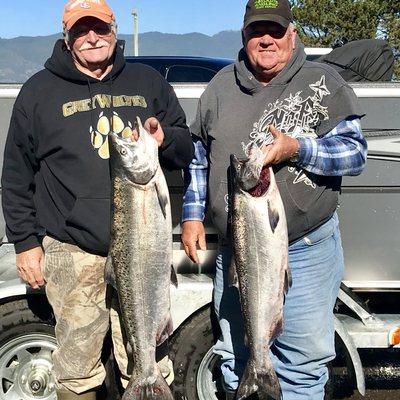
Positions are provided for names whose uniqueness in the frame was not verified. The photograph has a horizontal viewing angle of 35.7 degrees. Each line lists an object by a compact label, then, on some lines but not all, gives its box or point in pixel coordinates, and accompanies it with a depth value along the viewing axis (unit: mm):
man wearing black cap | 3158
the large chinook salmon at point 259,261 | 3010
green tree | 23875
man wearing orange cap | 3387
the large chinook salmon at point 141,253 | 2992
